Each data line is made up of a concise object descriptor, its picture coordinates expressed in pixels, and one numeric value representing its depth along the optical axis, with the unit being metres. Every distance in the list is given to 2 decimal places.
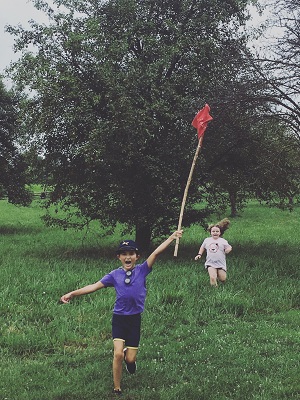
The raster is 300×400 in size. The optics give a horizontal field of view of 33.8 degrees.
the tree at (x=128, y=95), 13.84
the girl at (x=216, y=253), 10.80
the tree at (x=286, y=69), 12.59
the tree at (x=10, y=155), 24.19
